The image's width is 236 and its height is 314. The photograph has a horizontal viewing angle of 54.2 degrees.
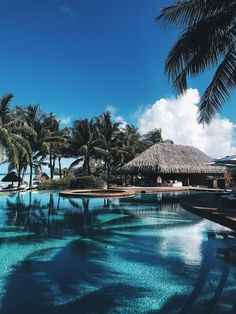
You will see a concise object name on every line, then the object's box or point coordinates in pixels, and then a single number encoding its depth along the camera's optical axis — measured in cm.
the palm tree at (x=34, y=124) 1959
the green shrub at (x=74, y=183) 1853
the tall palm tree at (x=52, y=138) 1998
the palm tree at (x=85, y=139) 2229
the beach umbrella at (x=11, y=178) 2002
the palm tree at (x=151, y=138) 2671
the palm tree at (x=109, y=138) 2233
